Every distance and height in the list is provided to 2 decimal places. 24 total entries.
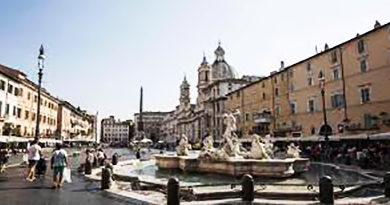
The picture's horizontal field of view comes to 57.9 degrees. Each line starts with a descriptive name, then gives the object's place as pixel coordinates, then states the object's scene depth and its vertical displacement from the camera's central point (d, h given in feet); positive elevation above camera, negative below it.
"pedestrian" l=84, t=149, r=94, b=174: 60.29 -4.40
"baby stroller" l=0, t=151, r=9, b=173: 64.95 -3.60
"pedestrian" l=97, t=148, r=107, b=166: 77.62 -3.95
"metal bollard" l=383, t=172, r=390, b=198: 35.67 -4.69
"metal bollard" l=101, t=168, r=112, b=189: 41.98 -4.61
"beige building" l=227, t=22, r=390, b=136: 105.91 +17.51
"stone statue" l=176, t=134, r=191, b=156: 75.56 -2.04
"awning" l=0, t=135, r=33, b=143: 112.41 +0.70
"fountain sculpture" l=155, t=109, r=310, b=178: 53.83 -3.56
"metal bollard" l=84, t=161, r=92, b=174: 60.18 -4.74
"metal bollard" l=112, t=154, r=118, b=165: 74.89 -4.25
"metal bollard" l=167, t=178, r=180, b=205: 30.50 -4.61
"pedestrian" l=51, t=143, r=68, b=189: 42.60 -2.95
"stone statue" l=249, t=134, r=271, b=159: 59.72 -1.93
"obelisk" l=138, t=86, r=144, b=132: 236.28 +22.24
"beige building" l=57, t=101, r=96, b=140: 255.68 +15.95
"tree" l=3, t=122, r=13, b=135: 132.46 +4.53
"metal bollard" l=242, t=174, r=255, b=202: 33.01 -4.69
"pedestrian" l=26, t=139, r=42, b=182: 48.70 -2.37
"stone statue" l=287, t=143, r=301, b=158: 66.59 -2.55
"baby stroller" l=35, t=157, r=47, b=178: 55.77 -4.55
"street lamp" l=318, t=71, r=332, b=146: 128.61 +3.76
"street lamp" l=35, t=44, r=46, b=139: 69.72 +16.09
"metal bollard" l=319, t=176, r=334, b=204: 31.42 -4.72
